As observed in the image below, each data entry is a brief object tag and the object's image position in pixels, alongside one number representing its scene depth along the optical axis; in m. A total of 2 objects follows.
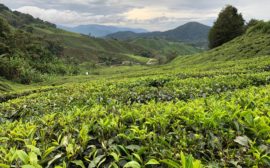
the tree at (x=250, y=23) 79.82
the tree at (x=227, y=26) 72.12
